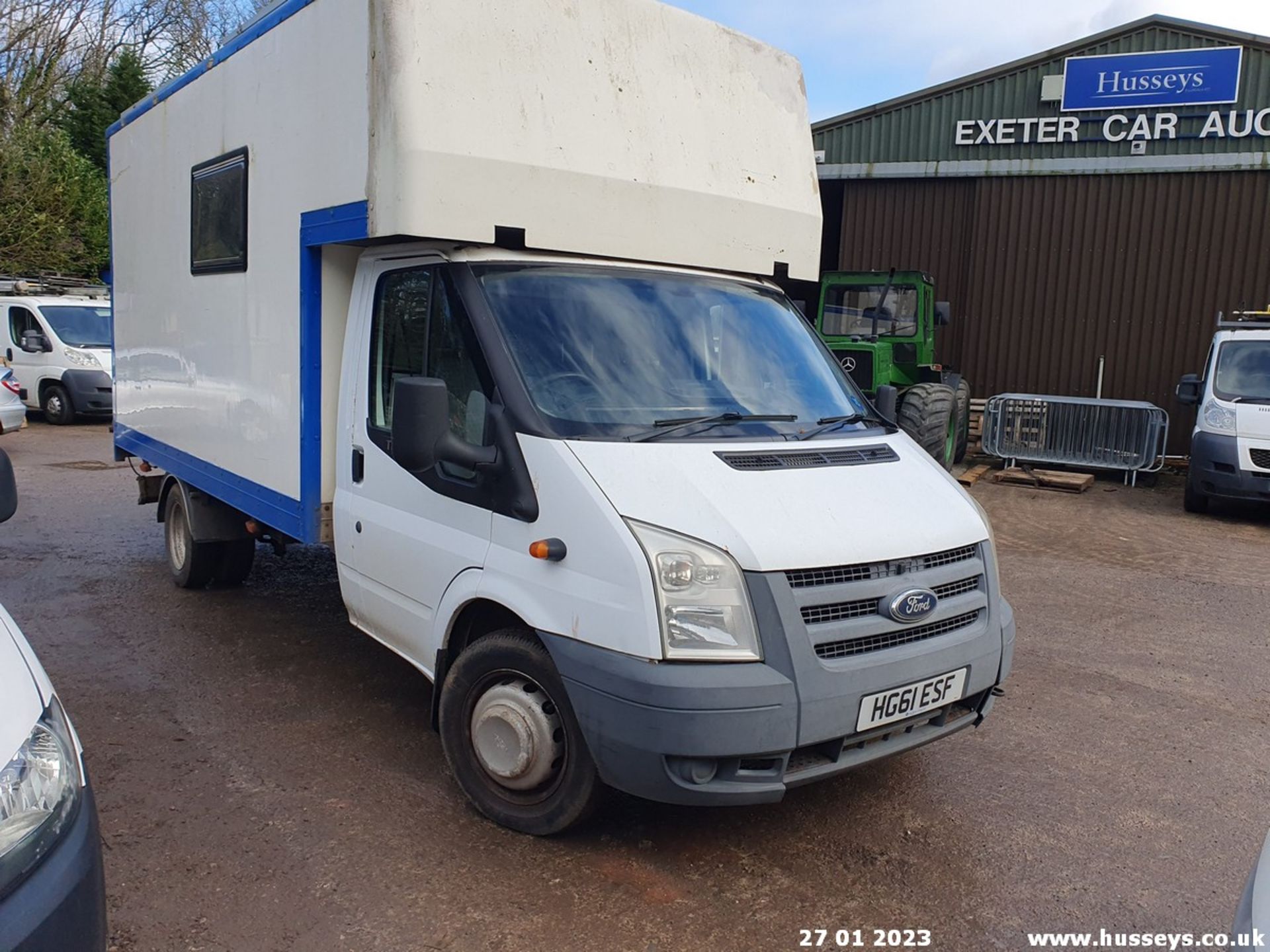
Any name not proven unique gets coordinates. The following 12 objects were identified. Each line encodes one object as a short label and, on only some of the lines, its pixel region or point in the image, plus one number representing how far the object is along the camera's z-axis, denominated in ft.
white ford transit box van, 10.36
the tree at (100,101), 90.27
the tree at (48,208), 73.82
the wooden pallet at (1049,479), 39.75
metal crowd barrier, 41.29
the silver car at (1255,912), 6.70
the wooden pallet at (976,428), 49.73
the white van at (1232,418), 33.40
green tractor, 39.96
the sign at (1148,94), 45.88
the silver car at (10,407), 41.16
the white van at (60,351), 53.98
